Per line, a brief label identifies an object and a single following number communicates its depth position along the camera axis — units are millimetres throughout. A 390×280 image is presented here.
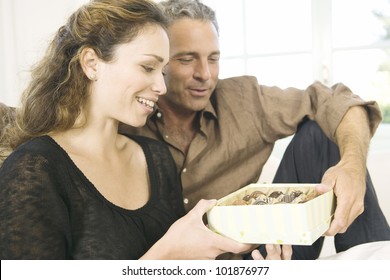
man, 1803
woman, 1397
